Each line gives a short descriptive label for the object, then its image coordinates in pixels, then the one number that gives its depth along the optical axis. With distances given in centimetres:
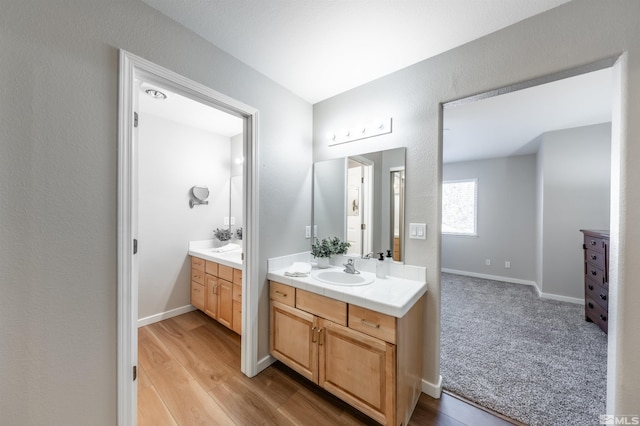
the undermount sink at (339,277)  199
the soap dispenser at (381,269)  191
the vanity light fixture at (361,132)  198
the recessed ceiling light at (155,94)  226
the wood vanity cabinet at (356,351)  136
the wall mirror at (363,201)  195
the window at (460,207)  508
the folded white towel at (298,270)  193
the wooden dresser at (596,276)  249
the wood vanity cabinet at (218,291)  245
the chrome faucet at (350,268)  204
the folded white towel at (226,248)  311
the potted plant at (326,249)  220
